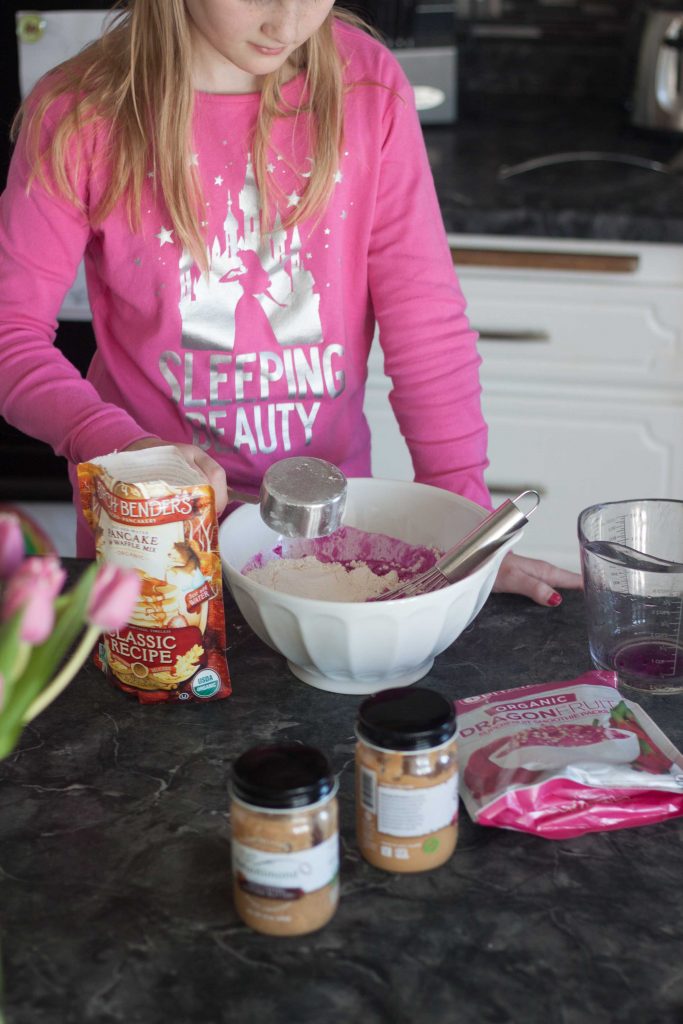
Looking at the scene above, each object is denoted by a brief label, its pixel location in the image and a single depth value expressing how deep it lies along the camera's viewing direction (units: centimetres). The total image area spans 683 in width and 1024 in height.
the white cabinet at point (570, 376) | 191
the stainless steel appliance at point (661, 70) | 211
